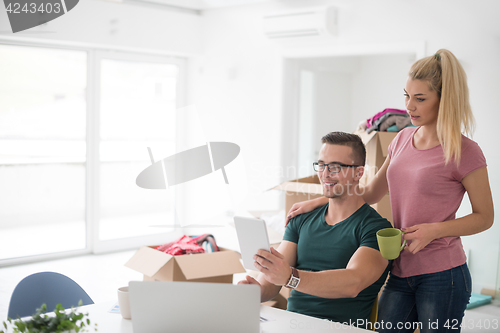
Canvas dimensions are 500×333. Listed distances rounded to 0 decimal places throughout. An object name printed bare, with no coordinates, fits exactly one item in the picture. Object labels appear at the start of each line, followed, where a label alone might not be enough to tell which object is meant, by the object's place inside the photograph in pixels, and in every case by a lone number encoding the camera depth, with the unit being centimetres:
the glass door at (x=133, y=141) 495
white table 144
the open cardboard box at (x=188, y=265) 207
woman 159
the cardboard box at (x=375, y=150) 245
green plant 118
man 162
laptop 122
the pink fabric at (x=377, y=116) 255
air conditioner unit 406
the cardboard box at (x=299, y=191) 249
